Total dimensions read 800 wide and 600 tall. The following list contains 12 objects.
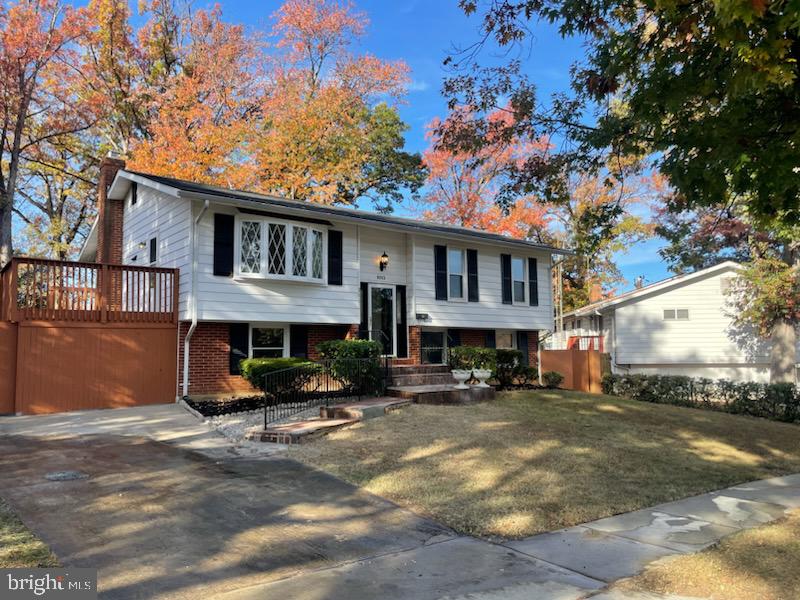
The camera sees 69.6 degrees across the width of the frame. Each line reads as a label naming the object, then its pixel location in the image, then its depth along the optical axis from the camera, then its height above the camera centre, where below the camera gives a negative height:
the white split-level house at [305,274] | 13.72 +1.93
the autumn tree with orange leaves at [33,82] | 21.31 +10.41
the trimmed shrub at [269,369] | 12.53 -0.55
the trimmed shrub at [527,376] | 16.98 -1.01
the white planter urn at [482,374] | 14.04 -0.77
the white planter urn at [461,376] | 13.52 -0.78
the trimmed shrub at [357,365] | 12.68 -0.47
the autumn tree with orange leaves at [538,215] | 31.98 +7.26
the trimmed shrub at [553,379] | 19.02 -1.22
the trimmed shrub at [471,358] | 15.68 -0.42
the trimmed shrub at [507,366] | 16.30 -0.69
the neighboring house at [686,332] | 24.53 +0.38
